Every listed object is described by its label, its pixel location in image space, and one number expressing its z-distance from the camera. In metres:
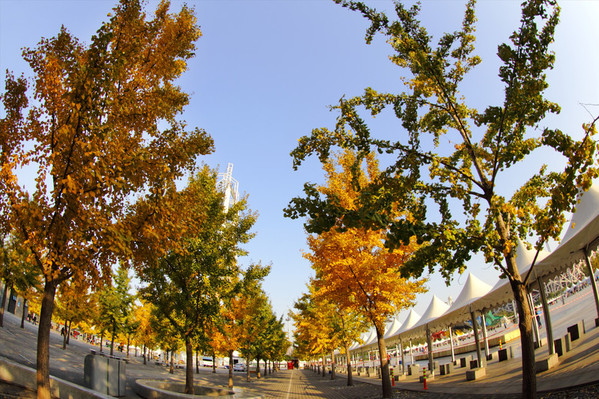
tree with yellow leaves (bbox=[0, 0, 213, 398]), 5.80
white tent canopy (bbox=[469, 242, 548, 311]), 15.30
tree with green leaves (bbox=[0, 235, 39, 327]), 20.33
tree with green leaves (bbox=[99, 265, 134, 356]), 32.34
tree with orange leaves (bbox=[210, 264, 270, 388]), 21.48
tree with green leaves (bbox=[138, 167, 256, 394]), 12.63
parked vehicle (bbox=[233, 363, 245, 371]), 58.91
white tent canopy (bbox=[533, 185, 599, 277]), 9.80
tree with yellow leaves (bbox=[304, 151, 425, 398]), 13.03
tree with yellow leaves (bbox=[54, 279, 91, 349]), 27.60
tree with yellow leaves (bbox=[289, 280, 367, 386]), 27.20
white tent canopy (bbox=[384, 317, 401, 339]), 36.08
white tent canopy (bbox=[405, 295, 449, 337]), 23.61
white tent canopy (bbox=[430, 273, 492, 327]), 18.58
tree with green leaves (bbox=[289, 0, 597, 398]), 5.71
